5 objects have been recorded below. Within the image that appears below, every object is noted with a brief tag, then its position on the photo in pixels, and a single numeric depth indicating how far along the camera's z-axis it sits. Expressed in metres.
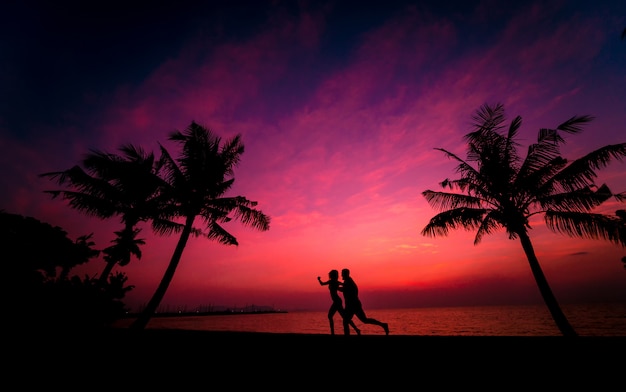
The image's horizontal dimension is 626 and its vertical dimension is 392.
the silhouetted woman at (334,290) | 7.80
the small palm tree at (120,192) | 11.87
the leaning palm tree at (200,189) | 11.93
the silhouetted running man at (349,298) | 7.45
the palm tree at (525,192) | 8.82
